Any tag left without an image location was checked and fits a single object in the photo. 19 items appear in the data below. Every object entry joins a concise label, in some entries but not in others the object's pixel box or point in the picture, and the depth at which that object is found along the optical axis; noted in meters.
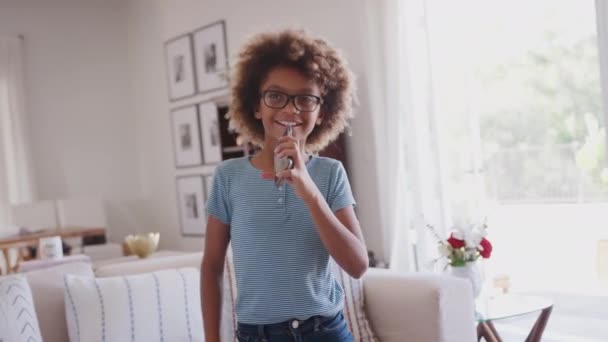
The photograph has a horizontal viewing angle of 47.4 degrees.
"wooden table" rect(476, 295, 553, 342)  2.63
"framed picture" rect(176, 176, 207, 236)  5.54
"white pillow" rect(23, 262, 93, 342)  2.49
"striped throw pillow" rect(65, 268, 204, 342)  2.40
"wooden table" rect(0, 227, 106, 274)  4.70
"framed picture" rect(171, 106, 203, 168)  5.56
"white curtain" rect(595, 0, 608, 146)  2.83
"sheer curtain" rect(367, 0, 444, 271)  3.64
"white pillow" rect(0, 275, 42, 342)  2.21
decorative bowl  3.41
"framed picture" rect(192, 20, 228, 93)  5.20
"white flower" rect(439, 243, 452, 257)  2.64
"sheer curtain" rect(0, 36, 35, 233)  5.69
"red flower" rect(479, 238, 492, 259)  2.63
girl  1.18
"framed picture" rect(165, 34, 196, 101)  5.57
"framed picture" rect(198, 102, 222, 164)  5.33
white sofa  2.38
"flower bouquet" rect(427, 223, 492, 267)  2.62
